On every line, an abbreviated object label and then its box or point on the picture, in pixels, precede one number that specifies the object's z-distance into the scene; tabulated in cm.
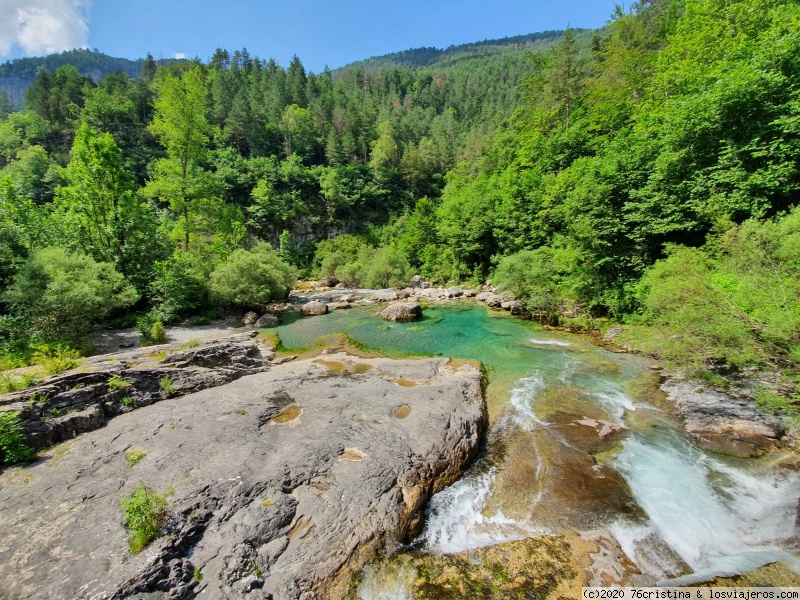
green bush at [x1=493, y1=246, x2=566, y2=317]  2089
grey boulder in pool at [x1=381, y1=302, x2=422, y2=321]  2184
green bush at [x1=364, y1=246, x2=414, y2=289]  3956
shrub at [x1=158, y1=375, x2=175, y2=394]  971
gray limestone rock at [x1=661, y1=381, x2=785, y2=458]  749
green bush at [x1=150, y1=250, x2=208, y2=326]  2008
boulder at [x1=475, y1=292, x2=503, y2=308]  2539
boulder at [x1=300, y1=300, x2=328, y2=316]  2525
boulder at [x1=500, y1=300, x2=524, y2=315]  2245
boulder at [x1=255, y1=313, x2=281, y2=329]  2171
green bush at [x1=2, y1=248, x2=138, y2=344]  1276
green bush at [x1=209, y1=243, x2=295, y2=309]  2241
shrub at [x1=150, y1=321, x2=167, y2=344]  1544
